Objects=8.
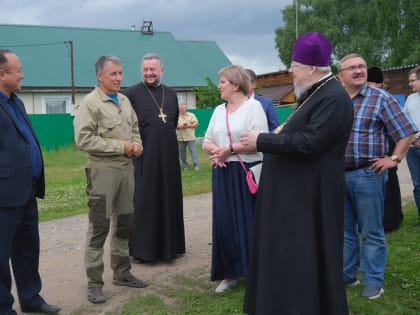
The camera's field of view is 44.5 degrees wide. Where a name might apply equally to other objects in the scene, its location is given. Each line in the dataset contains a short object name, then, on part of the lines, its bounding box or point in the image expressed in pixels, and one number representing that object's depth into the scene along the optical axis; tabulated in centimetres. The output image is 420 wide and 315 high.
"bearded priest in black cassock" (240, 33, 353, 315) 350
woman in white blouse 475
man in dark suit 394
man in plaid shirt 452
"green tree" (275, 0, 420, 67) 3062
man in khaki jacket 461
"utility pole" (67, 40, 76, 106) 2608
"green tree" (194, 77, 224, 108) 2630
